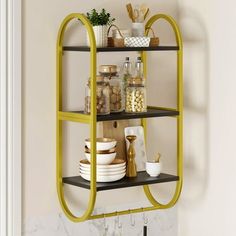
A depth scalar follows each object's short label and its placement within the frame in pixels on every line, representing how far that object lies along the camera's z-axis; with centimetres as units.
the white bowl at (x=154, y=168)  276
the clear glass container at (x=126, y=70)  272
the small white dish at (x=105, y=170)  256
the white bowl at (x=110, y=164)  256
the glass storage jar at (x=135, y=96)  265
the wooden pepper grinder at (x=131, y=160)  272
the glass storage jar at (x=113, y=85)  262
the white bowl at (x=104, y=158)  256
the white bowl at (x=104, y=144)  256
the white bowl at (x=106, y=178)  257
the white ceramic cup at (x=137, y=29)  268
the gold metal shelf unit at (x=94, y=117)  245
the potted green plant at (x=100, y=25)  255
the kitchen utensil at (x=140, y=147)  283
